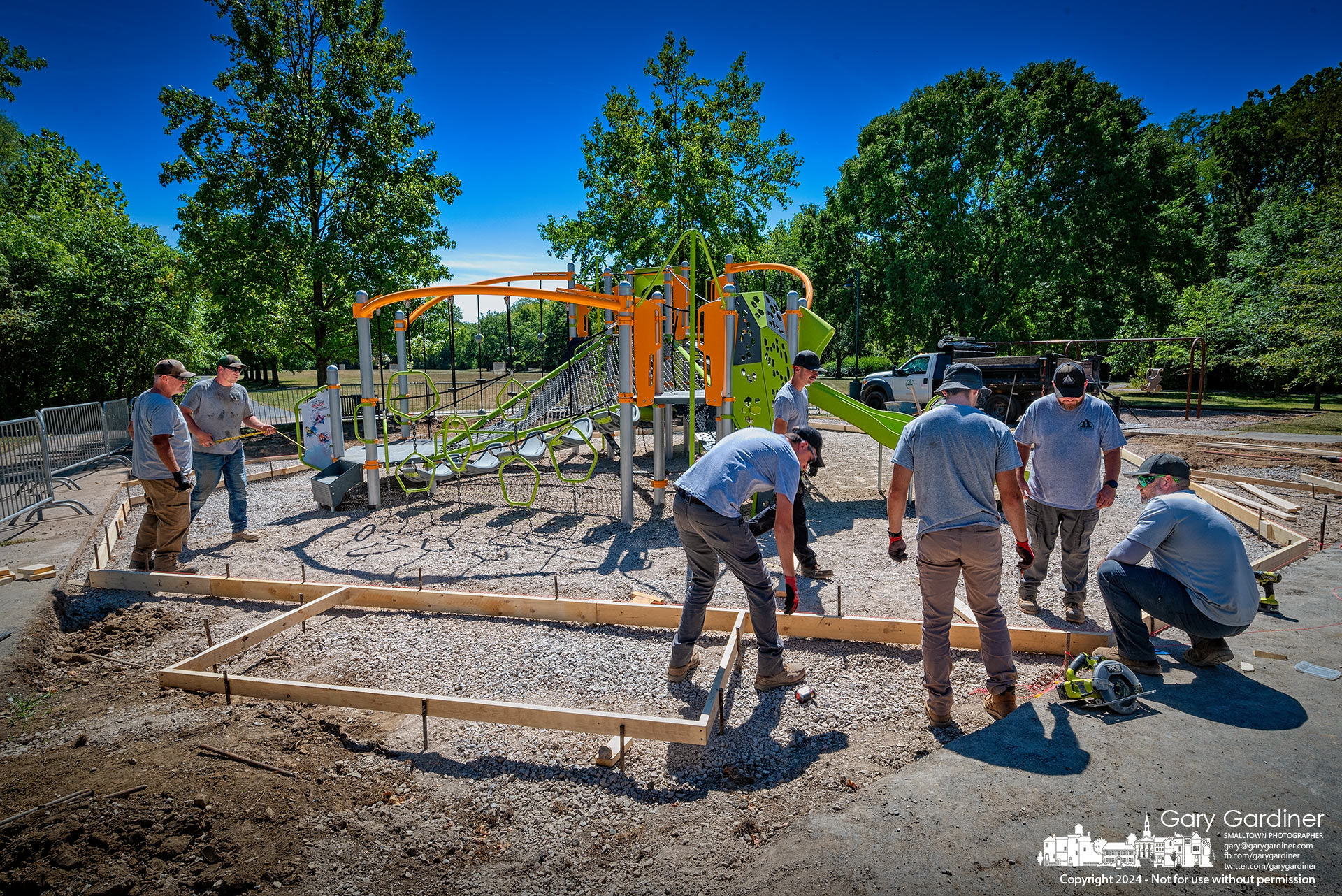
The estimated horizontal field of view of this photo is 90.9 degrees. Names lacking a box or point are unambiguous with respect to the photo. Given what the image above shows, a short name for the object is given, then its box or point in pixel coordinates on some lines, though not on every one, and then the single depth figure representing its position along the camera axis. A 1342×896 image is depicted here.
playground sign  10.38
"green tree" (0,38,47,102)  23.31
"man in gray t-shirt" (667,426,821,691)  3.71
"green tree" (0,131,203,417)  17.09
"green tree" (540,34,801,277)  20.69
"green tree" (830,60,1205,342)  23.61
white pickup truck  17.53
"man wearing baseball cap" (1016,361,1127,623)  4.90
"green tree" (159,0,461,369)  17.03
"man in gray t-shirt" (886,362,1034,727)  3.52
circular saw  3.62
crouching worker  3.73
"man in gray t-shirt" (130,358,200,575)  5.95
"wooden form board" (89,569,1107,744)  3.50
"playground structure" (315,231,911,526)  8.28
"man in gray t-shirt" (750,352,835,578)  5.95
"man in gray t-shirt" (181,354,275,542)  7.16
